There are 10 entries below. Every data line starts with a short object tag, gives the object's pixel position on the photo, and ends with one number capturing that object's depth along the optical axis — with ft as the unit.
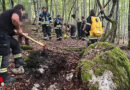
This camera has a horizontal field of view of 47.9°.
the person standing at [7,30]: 11.64
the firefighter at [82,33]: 44.24
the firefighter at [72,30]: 50.12
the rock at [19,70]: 13.31
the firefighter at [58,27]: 40.50
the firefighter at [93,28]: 23.18
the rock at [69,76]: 12.78
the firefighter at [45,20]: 35.09
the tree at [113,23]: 24.84
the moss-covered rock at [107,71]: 11.22
